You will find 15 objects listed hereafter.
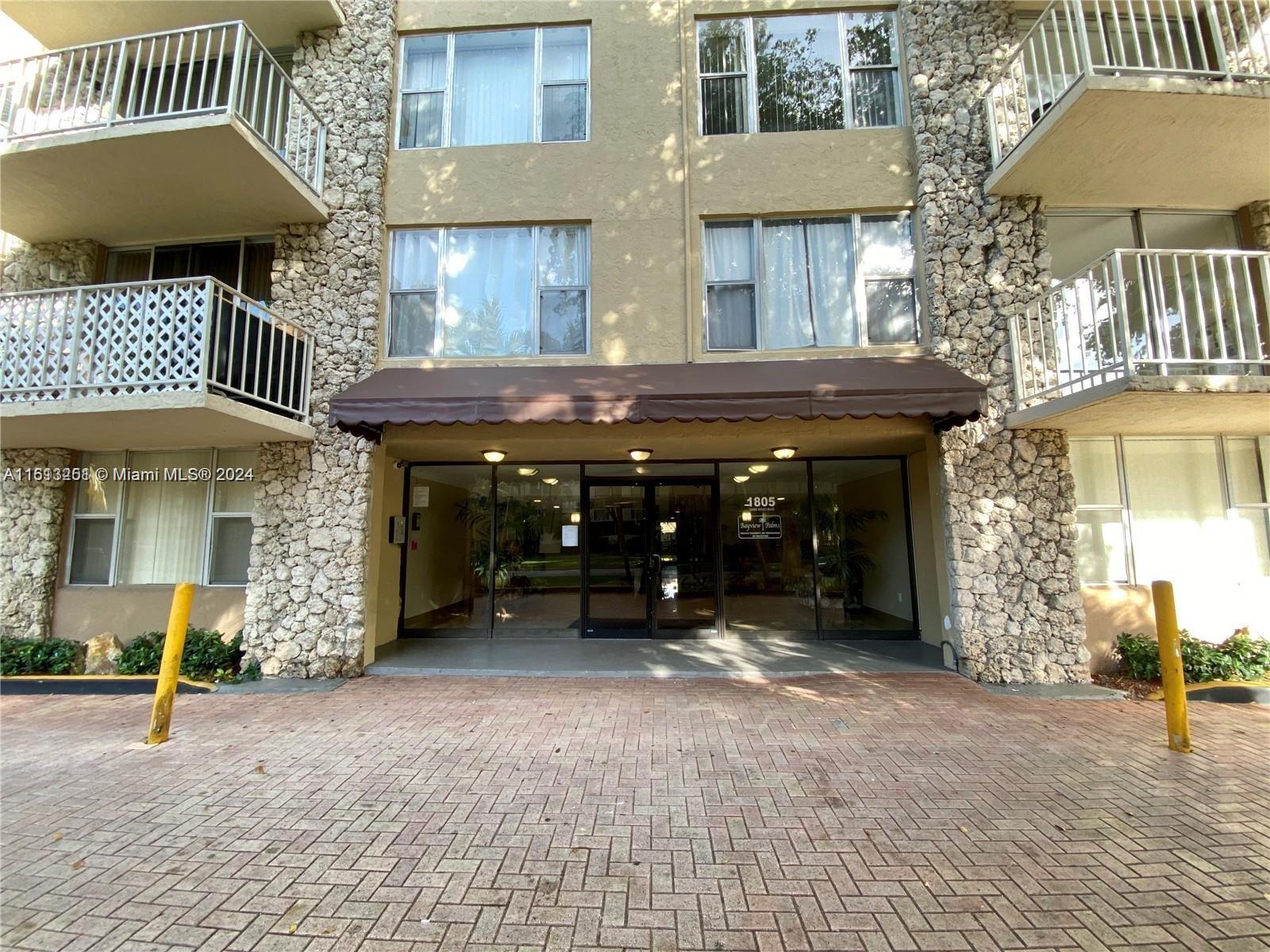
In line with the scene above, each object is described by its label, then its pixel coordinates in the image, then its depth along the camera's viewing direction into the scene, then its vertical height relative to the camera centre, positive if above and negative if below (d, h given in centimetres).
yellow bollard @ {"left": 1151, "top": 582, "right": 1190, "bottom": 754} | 461 -116
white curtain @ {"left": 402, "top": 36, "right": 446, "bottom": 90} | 825 +742
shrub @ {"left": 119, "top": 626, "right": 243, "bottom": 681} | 700 -145
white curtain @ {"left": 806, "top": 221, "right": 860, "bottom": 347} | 750 +359
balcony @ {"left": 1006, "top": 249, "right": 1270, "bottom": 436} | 525 +208
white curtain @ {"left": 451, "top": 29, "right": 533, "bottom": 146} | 812 +691
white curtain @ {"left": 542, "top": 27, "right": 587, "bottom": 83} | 812 +738
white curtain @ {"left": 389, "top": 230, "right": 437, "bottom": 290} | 786 +415
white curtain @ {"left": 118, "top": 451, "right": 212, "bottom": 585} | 791 +29
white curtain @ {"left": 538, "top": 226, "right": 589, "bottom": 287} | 775 +411
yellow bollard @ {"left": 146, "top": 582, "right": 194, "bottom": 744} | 494 -110
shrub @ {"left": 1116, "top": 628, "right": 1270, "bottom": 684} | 625 -149
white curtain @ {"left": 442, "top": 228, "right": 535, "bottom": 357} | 773 +362
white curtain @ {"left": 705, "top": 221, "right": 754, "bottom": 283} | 768 +410
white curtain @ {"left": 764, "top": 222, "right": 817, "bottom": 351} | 754 +351
